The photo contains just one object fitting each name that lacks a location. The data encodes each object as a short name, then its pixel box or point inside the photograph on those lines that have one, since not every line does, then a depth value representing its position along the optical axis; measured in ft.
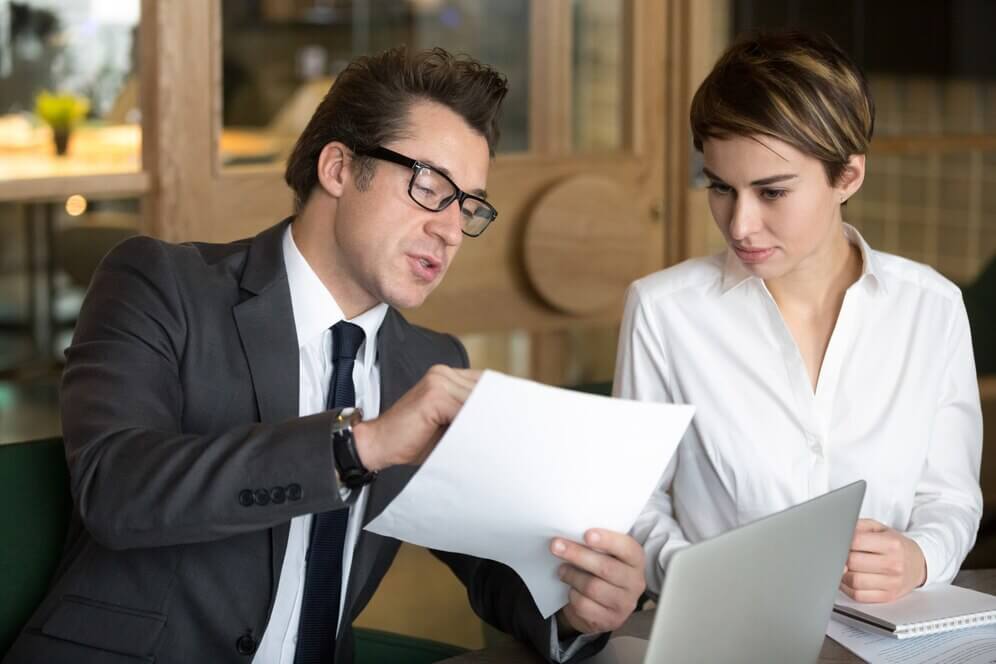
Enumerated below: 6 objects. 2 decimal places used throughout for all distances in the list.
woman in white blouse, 9.97
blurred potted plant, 14.16
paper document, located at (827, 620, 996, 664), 9.12
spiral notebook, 9.33
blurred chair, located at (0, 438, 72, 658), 9.69
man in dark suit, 8.85
